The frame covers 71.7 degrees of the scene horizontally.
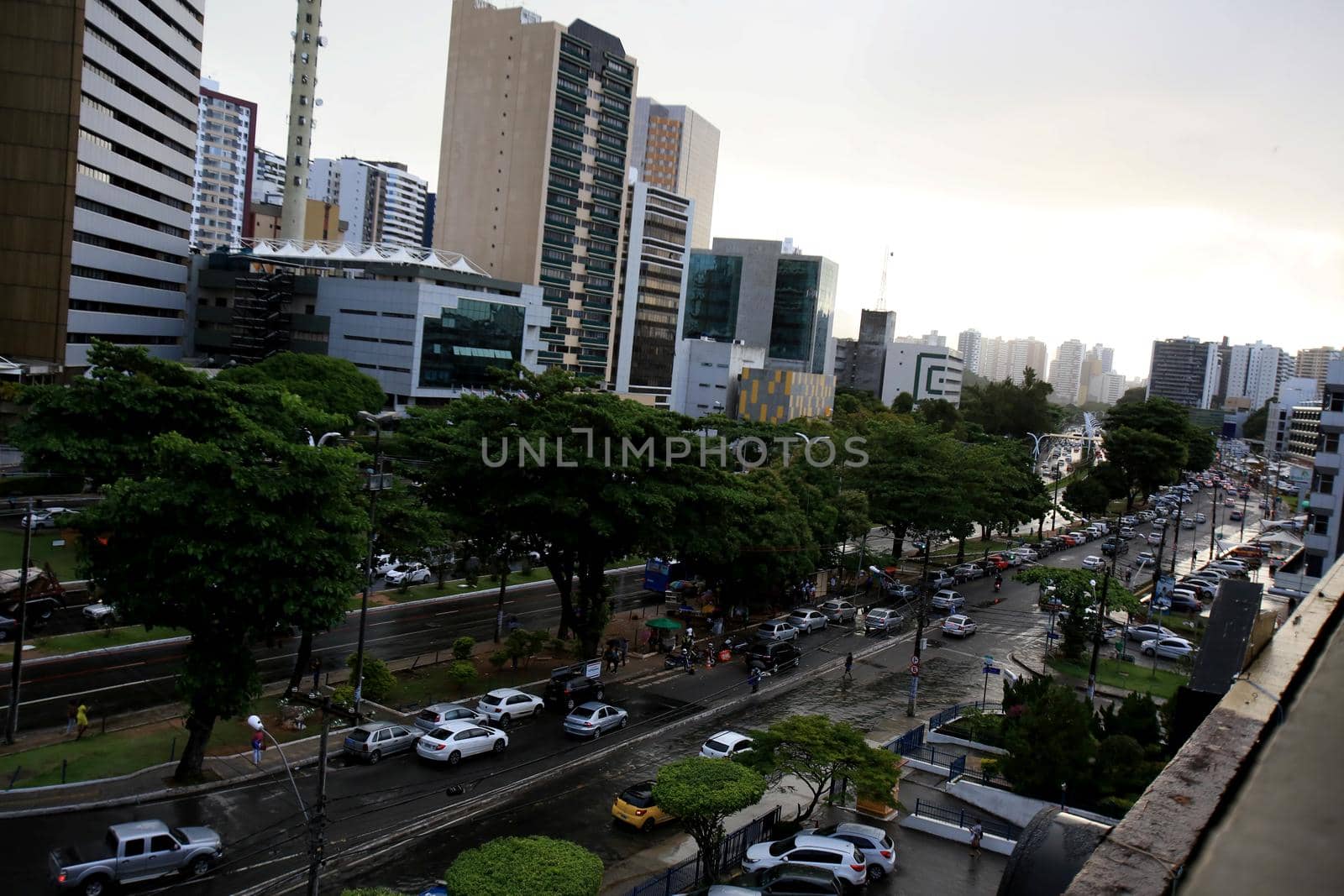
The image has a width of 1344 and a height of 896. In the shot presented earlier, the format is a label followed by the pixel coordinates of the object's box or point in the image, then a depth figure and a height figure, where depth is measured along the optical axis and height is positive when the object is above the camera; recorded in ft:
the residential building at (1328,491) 141.90 -6.32
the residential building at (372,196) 549.13 +95.00
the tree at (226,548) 66.54 -15.04
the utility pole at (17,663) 74.49 -27.89
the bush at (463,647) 102.37 -31.10
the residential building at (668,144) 589.32 +152.91
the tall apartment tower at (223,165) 462.60 +87.31
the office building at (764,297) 443.73 +45.97
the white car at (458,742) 79.56 -32.71
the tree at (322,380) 193.98 -6.75
